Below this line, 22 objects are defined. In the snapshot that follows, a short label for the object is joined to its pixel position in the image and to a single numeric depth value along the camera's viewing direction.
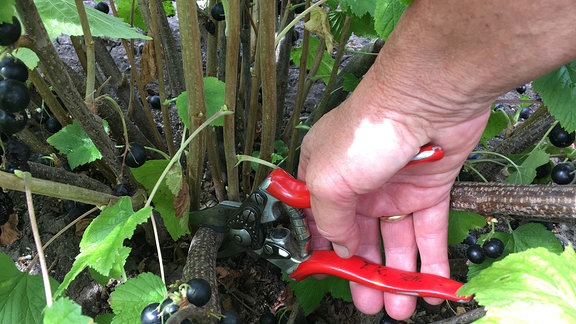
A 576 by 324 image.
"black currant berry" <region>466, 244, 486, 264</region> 0.25
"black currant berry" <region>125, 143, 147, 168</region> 0.25
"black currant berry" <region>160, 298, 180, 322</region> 0.15
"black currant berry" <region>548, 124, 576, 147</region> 0.28
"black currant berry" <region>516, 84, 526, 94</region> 0.48
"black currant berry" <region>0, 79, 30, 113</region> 0.18
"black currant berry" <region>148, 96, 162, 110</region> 0.40
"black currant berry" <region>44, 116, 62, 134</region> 0.30
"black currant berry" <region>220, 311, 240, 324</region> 0.21
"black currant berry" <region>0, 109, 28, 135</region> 0.19
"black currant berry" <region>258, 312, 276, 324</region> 0.30
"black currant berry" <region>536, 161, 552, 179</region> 0.30
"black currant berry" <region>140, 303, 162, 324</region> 0.15
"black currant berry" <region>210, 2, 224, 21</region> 0.29
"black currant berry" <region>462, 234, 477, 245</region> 0.30
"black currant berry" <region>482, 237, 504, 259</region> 0.25
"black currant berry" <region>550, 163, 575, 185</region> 0.26
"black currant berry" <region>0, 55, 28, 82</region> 0.18
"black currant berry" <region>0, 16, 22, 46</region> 0.14
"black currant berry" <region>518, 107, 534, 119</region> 0.46
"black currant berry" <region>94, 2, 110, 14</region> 0.35
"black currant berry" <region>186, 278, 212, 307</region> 0.17
